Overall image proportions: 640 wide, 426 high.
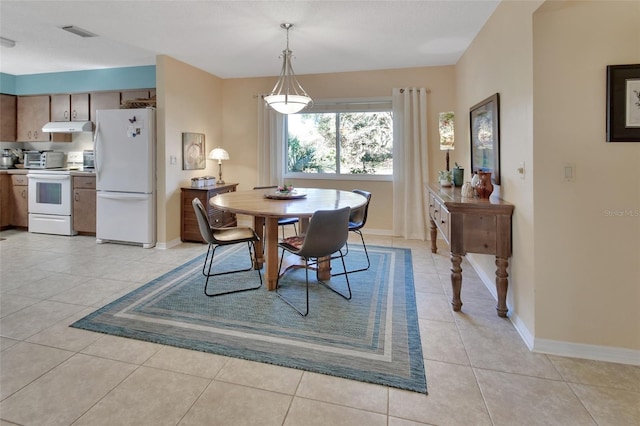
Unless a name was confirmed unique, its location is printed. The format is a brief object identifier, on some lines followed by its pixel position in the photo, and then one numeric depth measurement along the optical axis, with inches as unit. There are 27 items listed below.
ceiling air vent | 135.0
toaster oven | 207.2
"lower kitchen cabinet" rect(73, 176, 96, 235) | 188.1
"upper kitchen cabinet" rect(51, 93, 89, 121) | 203.0
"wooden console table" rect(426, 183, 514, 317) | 94.6
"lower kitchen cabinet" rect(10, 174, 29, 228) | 203.0
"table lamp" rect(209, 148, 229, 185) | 199.2
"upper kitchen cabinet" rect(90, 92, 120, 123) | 195.3
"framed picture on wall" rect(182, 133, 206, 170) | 182.2
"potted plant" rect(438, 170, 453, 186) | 143.0
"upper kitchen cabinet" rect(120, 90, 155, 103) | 189.2
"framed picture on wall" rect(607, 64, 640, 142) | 71.7
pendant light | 125.0
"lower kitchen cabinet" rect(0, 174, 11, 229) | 202.8
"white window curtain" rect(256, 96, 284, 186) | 206.7
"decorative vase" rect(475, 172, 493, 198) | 107.9
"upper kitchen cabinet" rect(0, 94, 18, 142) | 209.2
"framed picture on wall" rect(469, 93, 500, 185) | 107.7
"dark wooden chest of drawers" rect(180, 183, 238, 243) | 178.5
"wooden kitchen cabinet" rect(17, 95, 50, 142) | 211.9
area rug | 76.1
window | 199.0
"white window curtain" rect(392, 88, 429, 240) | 187.3
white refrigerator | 165.8
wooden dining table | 104.0
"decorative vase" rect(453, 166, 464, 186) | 140.9
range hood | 199.0
